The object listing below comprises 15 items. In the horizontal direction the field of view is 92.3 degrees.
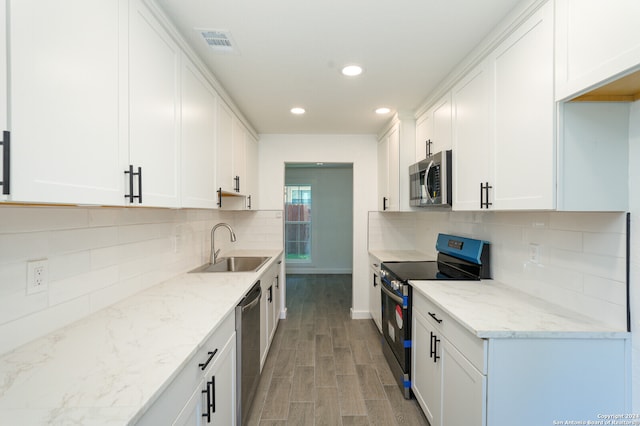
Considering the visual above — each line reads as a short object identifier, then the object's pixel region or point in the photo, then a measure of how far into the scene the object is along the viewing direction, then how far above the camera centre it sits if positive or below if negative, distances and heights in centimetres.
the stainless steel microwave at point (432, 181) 227 +25
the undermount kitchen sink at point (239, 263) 303 -52
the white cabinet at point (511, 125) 133 +45
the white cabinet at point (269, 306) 259 -92
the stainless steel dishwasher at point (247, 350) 179 -91
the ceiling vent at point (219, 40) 170 +99
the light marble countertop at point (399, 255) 322 -50
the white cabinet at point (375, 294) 337 -96
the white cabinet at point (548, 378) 129 -71
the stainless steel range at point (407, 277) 227 -50
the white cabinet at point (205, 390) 96 -69
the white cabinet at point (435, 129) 231 +69
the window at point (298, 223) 697 -27
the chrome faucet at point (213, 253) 281 -40
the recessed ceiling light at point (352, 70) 211 +99
